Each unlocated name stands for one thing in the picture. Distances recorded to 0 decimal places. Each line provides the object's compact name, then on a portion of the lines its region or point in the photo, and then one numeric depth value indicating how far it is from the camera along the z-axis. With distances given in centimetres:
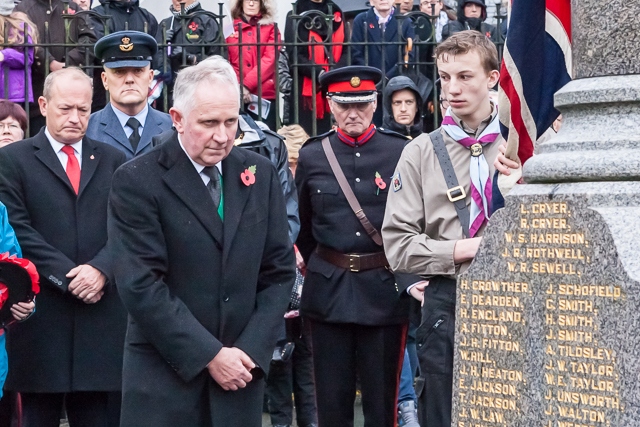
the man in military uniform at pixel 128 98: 1352
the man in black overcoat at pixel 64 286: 1187
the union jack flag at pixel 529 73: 932
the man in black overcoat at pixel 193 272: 932
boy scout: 1055
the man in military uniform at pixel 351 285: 1309
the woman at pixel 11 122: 1423
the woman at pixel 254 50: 1811
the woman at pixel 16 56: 1672
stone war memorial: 754
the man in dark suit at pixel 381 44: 1725
